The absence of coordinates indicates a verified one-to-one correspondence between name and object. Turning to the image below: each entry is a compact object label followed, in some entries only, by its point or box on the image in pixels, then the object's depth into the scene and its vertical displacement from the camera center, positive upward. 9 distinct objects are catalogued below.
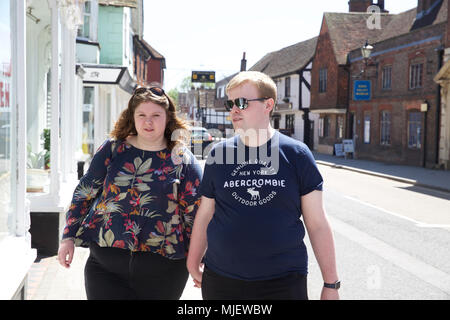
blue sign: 29.81 +2.18
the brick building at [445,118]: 22.70 +0.51
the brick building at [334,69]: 35.19 +4.10
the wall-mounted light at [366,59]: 26.61 +3.68
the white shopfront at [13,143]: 3.68 -0.13
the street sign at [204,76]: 57.12 +5.52
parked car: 30.05 -0.81
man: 2.48 -0.38
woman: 2.96 -0.46
